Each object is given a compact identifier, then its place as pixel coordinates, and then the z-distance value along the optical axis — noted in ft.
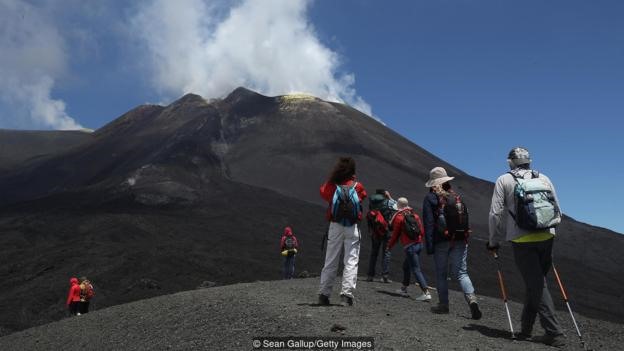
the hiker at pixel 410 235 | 29.32
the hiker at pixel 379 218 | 34.78
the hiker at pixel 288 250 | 49.44
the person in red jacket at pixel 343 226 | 21.58
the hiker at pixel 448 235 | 22.27
